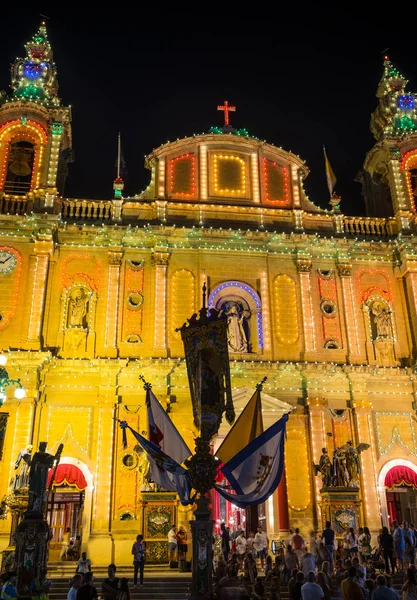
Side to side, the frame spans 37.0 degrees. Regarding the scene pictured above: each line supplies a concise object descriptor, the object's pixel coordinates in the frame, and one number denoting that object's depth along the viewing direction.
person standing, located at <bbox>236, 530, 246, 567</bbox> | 18.29
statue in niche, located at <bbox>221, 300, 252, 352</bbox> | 23.62
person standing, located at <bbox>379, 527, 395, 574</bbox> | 16.16
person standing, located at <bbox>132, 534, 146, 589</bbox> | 15.41
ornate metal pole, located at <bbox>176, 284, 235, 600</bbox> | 12.63
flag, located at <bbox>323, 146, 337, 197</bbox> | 27.81
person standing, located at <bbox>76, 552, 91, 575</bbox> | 13.83
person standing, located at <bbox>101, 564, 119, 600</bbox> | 10.50
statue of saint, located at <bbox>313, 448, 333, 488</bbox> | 20.62
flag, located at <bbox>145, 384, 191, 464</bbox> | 15.12
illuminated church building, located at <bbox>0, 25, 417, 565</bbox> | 21.23
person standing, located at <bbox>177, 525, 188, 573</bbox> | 17.75
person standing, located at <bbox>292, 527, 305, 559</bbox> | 16.02
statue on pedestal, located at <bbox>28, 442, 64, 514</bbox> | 14.77
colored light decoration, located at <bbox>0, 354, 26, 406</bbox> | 15.34
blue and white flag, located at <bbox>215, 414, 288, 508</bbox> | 13.35
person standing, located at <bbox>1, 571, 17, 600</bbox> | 9.95
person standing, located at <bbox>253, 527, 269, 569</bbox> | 18.52
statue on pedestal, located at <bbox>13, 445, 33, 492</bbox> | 18.58
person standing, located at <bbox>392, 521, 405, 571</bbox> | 16.19
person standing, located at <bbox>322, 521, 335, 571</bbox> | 16.60
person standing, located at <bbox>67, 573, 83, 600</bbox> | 10.29
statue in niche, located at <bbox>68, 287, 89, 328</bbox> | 23.05
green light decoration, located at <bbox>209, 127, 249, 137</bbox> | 27.14
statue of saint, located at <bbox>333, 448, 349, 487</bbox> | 20.62
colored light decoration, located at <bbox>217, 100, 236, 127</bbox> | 28.19
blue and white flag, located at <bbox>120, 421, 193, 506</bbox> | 13.68
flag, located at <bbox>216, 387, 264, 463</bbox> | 14.80
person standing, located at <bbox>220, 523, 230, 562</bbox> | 17.47
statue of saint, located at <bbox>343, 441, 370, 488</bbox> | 21.06
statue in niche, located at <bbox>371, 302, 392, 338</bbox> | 24.58
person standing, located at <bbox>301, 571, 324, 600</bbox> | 9.62
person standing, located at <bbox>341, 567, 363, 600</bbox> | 8.97
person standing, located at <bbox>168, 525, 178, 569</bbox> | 18.36
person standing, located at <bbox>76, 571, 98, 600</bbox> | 10.02
